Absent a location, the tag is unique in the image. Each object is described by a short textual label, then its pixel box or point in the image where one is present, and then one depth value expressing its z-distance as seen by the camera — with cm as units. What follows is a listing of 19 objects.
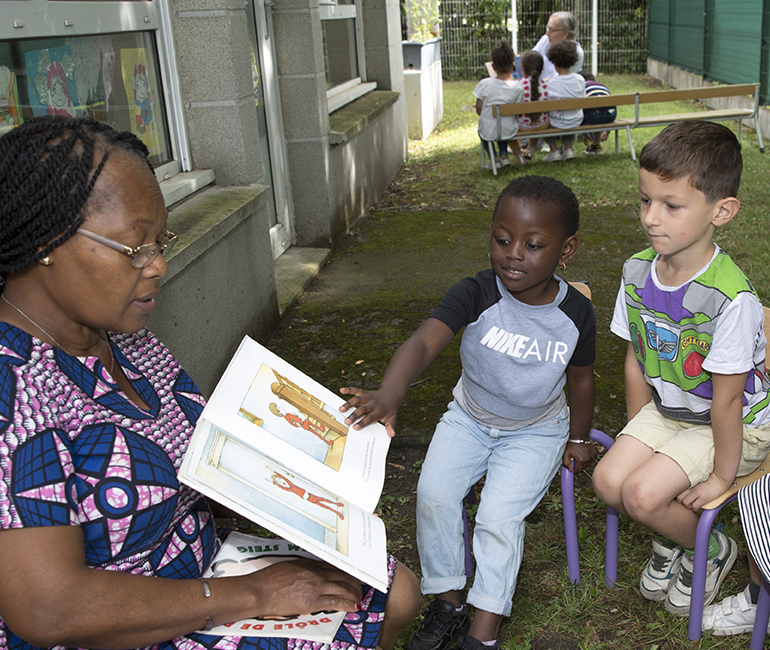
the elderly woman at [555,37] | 1001
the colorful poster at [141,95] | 379
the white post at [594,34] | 1928
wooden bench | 884
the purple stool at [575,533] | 240
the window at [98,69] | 285
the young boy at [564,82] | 945
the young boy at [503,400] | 226
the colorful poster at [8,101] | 276
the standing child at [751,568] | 196
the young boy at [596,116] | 957
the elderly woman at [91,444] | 129
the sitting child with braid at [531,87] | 927
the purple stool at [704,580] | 214
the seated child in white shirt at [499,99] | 900
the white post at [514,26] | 1930
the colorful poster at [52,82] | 296
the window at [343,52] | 757
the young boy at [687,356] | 213
